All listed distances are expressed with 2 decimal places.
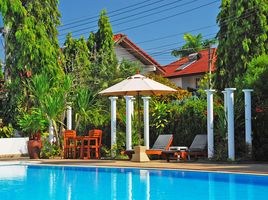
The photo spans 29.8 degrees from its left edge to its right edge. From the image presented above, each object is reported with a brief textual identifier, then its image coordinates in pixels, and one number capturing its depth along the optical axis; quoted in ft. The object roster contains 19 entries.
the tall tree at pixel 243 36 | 87.66
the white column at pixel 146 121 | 60.49
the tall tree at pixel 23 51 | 77.92
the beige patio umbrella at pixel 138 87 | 52.08
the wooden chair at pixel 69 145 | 61.93
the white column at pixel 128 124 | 59.82
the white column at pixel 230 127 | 50.93
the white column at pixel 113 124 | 61.26
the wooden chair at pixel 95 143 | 61.21
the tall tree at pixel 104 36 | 113.80
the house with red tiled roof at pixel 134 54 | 131.85
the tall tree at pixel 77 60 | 91.04
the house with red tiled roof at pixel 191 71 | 139.23
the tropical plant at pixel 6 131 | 74.33
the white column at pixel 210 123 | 53.42
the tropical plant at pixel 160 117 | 61.77
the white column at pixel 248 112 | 51.01
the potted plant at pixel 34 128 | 63.72
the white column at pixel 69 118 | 67.82
